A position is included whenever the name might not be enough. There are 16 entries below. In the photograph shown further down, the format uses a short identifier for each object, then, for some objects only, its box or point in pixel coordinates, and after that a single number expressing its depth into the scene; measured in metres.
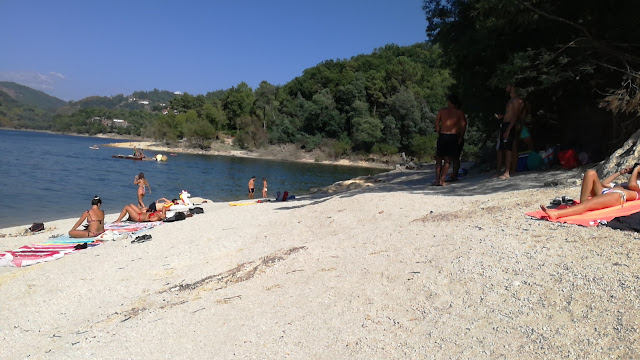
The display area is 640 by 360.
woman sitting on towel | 10.23
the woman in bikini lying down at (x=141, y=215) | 12.09
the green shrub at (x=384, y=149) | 60.19
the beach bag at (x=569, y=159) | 8.77
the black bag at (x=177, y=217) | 11.65
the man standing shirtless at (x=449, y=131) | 9.56
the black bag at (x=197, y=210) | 12.87
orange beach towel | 4.95
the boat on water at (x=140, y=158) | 49.50
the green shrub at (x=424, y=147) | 57.53
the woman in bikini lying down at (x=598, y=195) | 5.23
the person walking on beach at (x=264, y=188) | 20.47
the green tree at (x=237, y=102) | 85.31
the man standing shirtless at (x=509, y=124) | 8.95
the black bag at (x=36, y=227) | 12.24
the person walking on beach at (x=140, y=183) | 14.80
